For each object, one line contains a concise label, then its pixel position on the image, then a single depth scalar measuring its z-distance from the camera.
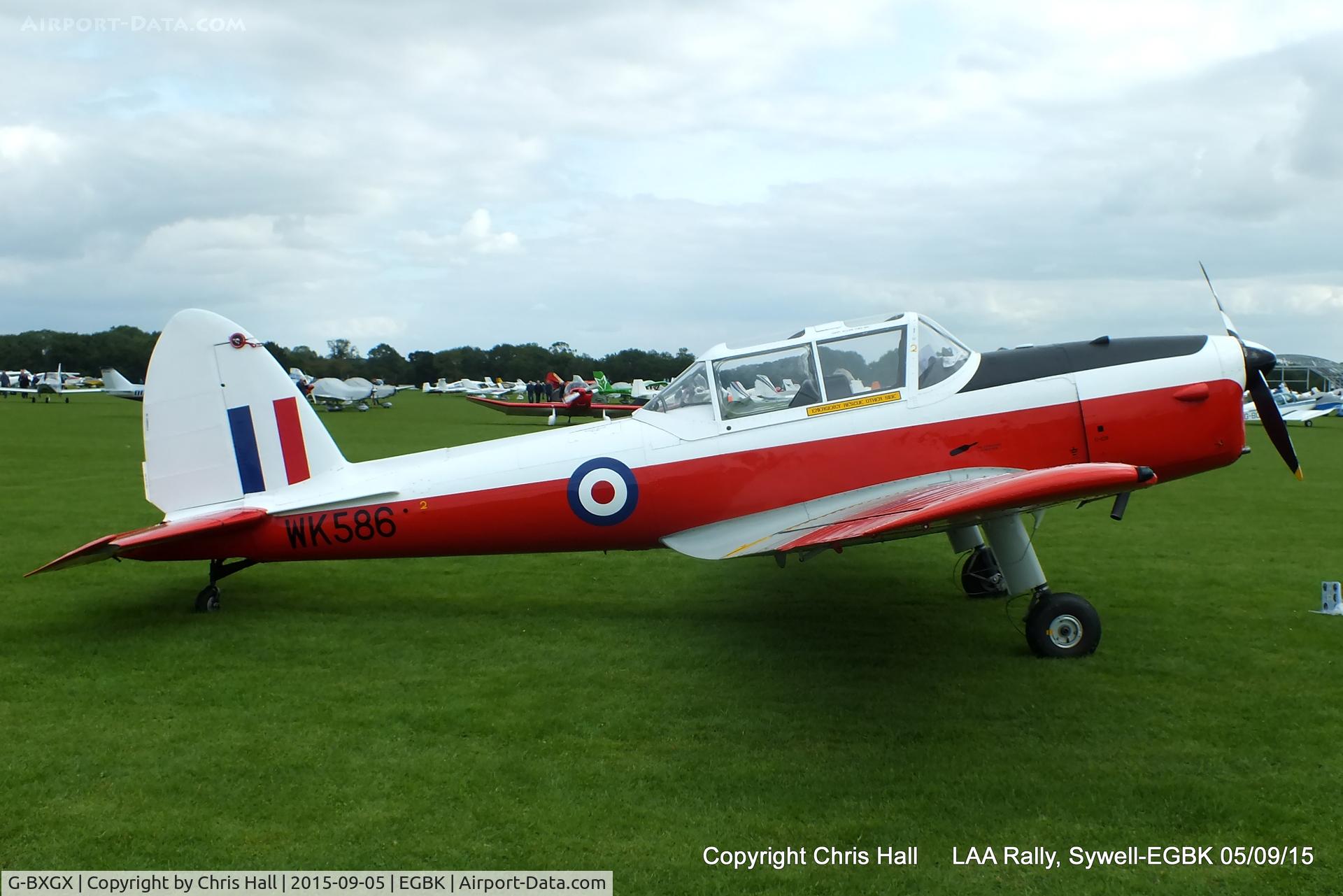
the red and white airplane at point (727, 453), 5.75
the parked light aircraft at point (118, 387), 45.75
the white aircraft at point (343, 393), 47.47
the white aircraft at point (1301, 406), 35.81
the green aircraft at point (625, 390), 40.94
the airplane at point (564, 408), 35.31
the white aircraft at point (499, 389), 67.86
